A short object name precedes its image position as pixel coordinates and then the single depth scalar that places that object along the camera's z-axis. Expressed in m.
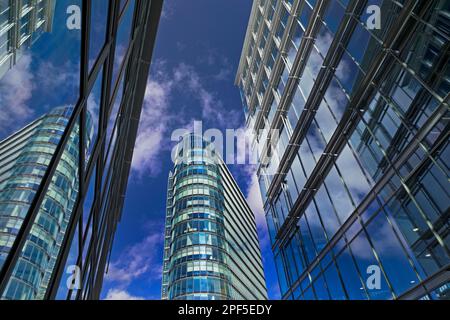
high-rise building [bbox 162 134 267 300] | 45.50
